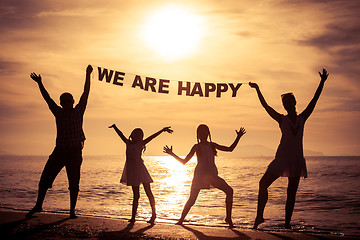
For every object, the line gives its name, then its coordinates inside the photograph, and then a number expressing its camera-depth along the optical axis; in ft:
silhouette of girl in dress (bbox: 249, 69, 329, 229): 25.25
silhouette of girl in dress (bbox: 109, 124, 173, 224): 29.96
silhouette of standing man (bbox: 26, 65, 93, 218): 27.12
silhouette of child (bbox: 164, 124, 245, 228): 27.35
